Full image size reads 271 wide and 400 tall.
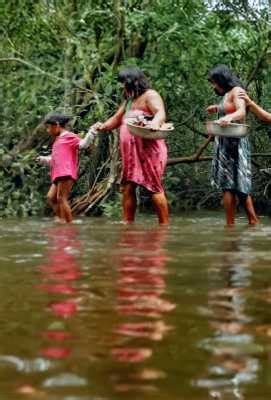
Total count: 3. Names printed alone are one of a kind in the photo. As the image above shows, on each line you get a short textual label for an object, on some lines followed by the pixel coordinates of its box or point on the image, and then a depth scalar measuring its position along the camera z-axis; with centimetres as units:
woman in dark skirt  1104
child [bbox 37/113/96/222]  1343
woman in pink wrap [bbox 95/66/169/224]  1109
